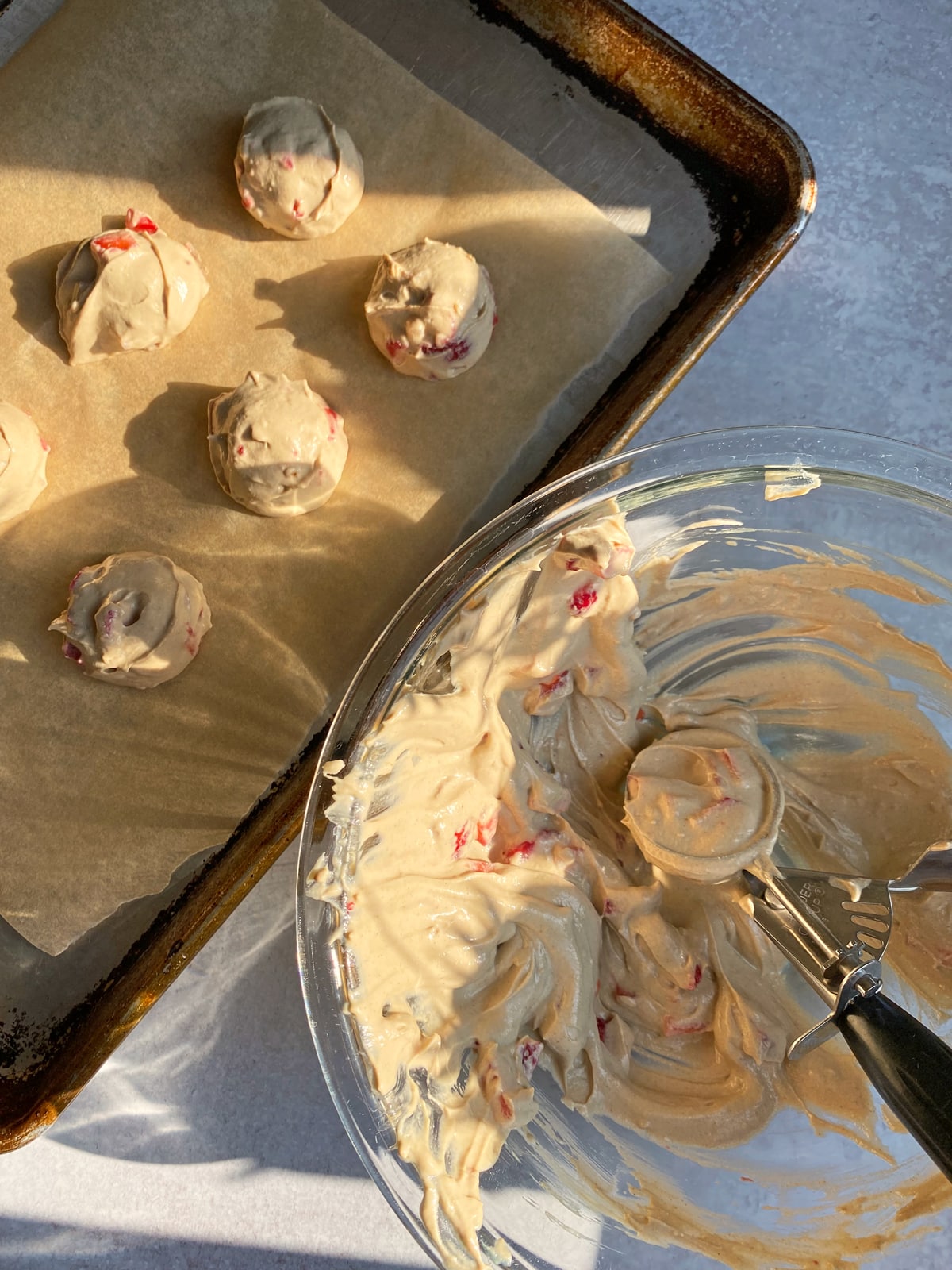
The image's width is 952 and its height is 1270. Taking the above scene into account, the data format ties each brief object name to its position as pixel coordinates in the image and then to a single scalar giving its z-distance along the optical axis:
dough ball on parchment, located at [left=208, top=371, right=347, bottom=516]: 0.32
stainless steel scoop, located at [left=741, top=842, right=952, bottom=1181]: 0.24
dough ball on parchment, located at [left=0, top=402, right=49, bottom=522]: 0.32
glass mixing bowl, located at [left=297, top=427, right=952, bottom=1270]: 0.28
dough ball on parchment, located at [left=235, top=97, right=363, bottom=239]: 0.32
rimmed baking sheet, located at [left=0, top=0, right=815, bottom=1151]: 0.32
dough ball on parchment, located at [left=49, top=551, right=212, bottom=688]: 0.32
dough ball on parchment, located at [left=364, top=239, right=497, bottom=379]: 0.32
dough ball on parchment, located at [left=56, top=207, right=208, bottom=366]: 0.32
